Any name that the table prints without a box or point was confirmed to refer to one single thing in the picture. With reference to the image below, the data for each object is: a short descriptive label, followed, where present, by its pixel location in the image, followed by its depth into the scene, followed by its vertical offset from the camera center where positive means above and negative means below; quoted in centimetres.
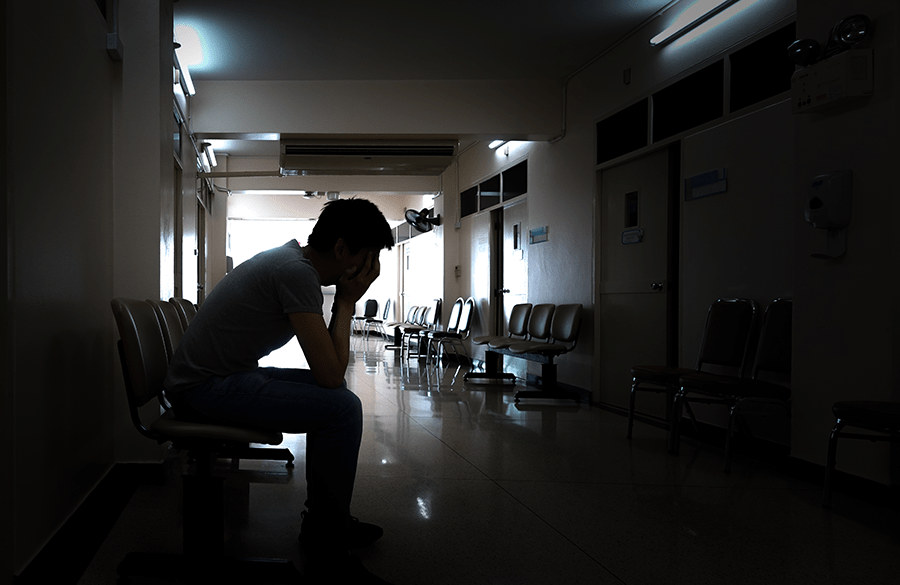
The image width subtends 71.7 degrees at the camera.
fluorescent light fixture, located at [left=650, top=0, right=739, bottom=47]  376 +170
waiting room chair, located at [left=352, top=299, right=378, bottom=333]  1427 -55
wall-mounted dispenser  265 +35
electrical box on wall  258 +89
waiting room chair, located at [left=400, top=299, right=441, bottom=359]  823 -57
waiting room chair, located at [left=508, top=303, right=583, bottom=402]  520 -52
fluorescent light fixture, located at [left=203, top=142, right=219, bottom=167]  724 +163
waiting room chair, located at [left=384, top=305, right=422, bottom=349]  1063 -60
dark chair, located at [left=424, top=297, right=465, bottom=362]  787 -39
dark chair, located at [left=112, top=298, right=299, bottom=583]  162 -57
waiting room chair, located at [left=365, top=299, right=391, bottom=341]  1205 -63
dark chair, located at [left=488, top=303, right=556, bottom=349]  568 -36
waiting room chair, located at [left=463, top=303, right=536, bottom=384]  617 -54
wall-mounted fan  975 +104
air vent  612 +130
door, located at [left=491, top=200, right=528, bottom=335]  687 +28
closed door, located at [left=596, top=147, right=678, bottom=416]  433 +13
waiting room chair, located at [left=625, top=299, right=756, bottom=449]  344 -32
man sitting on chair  158 -23
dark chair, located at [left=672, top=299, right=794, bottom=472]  296 -47
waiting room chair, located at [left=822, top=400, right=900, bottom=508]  212 -46
